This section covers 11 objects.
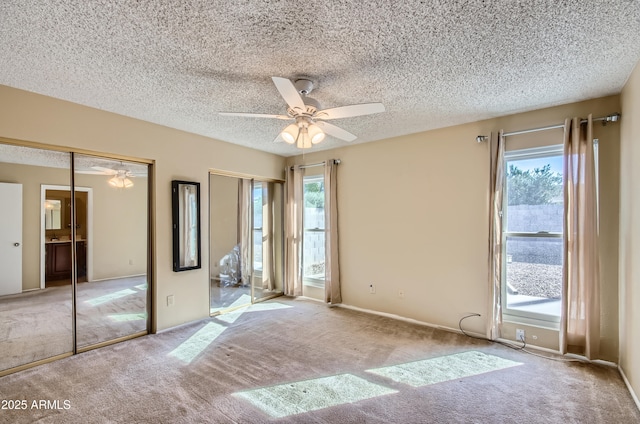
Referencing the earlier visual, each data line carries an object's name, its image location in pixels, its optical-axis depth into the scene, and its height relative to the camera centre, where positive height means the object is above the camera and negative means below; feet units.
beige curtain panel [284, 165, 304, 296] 17.37 -1.28
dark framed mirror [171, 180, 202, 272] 12.47 -0.67
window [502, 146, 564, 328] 10.38 -0.94
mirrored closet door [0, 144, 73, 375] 9.10 -1.55
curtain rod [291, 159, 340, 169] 15.90 +2.61
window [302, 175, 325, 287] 17.04 -1.31
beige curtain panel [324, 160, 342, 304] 15.76 -1.41
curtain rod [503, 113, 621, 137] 9.09 +2.87
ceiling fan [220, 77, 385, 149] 7.59 +2.62
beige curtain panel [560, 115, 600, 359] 9.19 -1.23
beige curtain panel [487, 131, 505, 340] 11.00 -0.98
